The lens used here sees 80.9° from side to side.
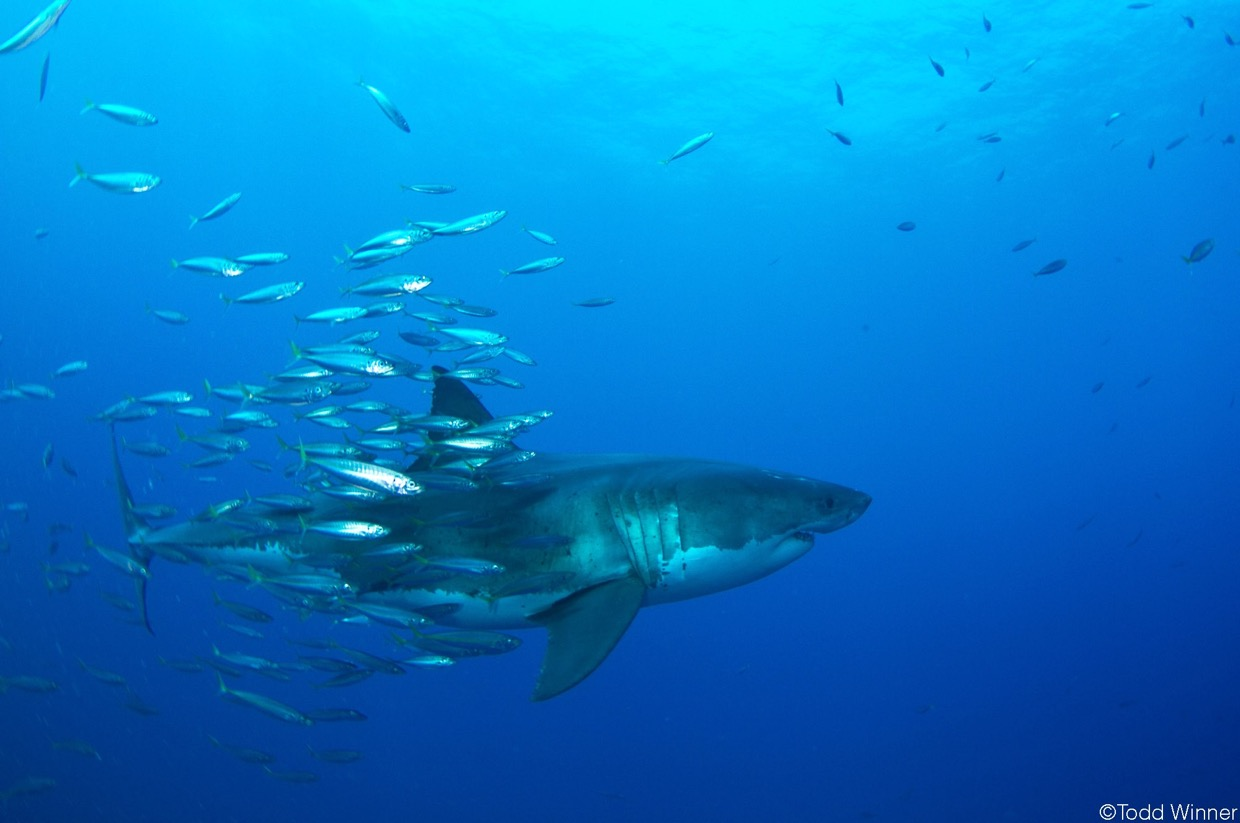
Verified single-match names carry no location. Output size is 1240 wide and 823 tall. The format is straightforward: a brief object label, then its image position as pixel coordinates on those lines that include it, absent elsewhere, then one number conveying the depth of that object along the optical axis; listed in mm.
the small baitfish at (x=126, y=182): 5645
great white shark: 3795
